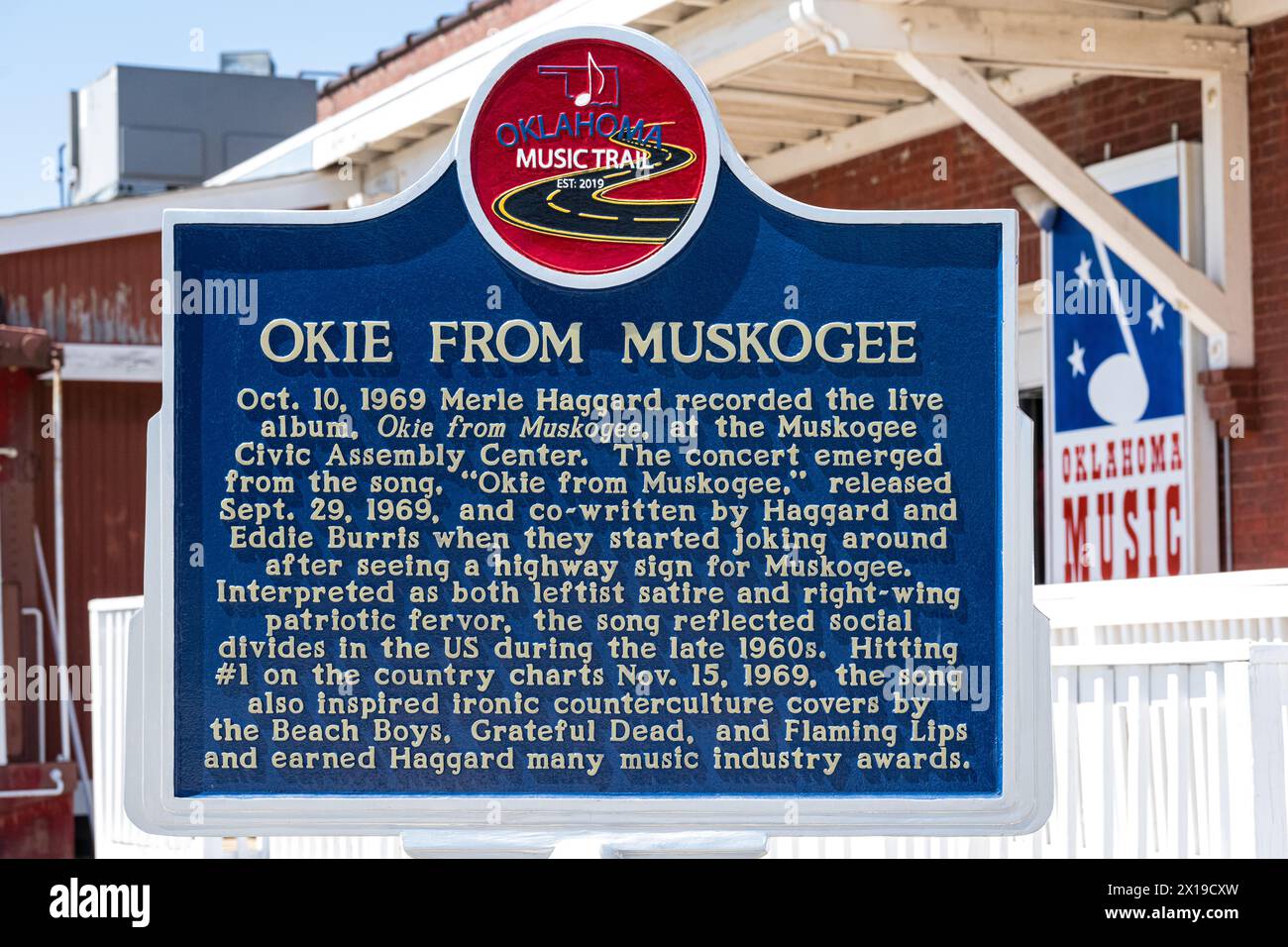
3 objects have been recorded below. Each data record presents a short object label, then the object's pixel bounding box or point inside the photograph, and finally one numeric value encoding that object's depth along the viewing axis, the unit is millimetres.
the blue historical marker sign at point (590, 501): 4203
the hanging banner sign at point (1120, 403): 9766
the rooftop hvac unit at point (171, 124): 23531
